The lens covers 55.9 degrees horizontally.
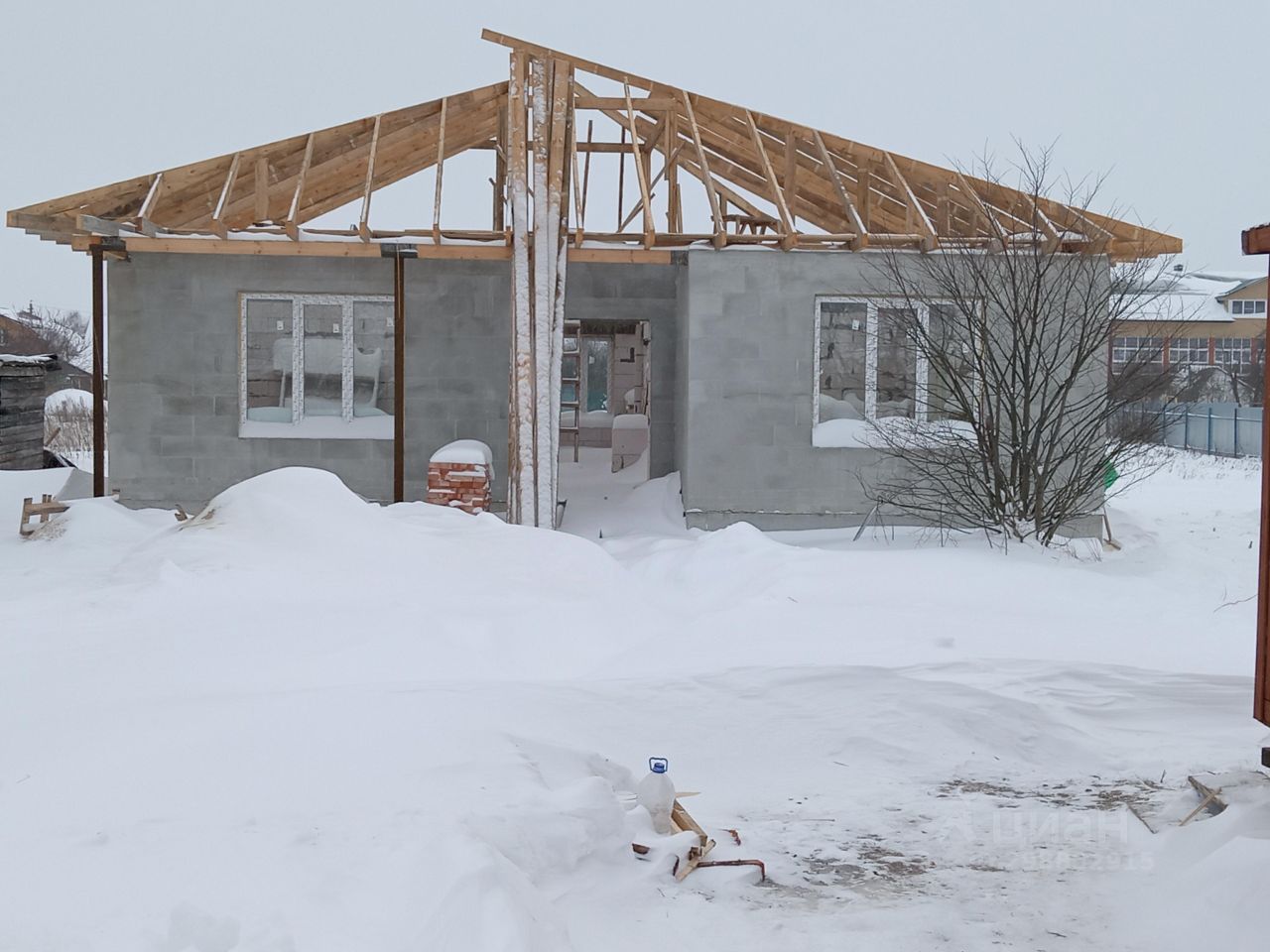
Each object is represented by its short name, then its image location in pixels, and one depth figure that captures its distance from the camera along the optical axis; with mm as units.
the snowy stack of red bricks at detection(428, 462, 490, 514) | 12391
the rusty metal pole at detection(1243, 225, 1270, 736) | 4523
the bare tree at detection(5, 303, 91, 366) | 50594
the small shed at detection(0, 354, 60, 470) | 18641
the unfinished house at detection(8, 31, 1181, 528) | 12602
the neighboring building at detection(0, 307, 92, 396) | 43406
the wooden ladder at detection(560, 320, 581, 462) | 20944
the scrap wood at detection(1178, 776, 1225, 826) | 4871
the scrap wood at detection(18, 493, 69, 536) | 12125
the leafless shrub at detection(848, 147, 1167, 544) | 11445
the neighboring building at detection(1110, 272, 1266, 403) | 45250
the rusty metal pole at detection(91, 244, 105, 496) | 12289
